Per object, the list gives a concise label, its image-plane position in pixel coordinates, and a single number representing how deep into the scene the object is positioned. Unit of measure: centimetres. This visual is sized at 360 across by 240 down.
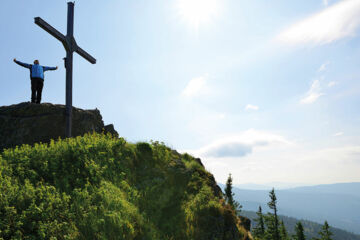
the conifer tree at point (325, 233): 4887
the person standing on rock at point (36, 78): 1237
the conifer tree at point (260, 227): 5350
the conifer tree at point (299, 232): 5165
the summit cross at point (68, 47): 1136
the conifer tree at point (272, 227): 4944
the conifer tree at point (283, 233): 5271
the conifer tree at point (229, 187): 4082
